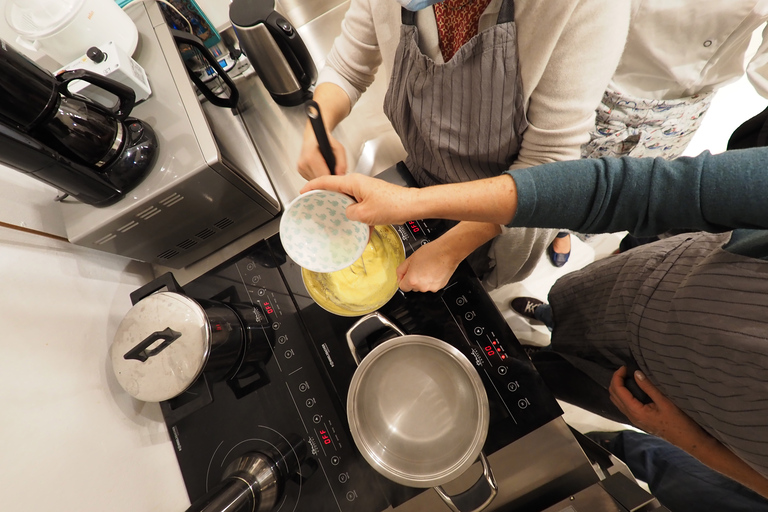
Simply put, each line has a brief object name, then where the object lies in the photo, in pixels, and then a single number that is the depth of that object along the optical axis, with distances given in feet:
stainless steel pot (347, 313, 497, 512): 1.92
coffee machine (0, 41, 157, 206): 1.74
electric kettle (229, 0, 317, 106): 2.65
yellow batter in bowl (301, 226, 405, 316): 2.42
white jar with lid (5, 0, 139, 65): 2.26
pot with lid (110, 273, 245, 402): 1.99
